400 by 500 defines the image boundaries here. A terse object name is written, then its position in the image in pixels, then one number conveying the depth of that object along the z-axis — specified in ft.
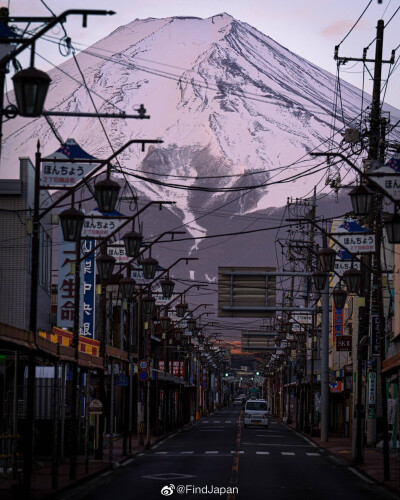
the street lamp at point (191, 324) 277.56
